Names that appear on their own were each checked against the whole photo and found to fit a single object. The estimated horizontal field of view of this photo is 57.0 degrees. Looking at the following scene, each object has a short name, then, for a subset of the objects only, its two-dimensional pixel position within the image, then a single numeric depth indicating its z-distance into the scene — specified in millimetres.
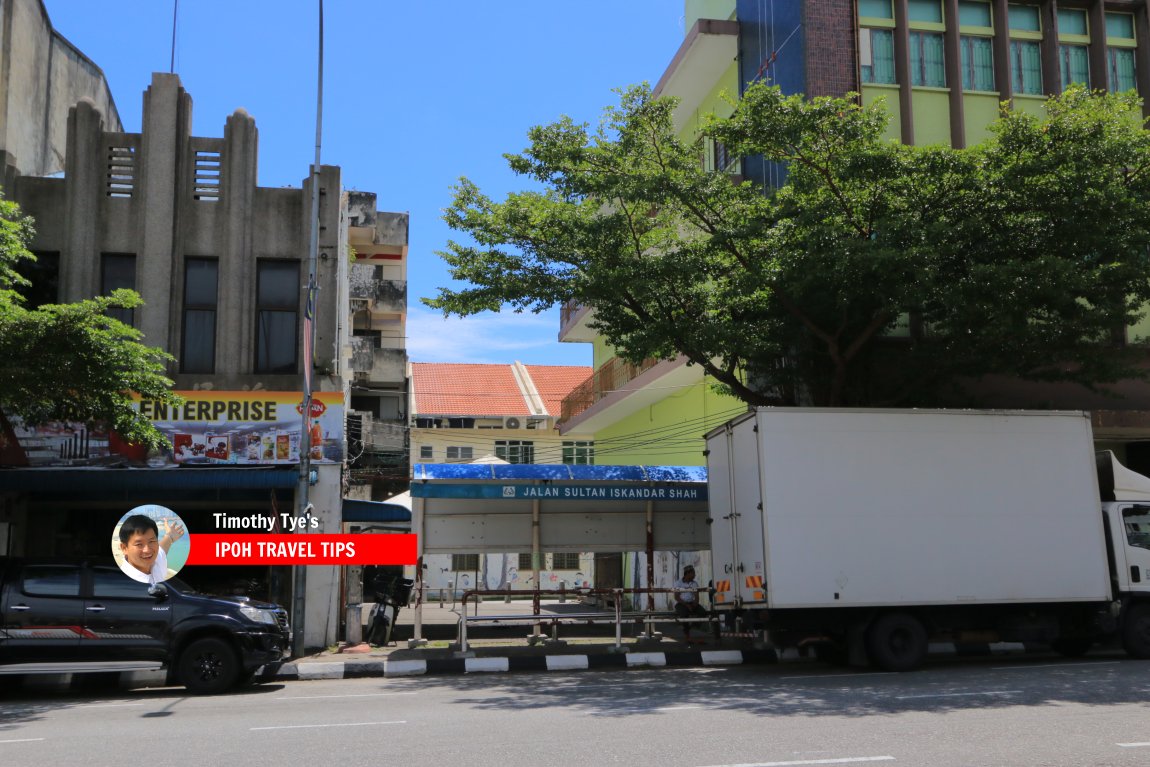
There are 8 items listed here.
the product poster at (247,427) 18188
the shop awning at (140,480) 17203
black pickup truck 13000
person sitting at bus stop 17766
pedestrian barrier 16422
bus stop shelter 18406
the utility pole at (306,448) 16422
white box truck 14023
